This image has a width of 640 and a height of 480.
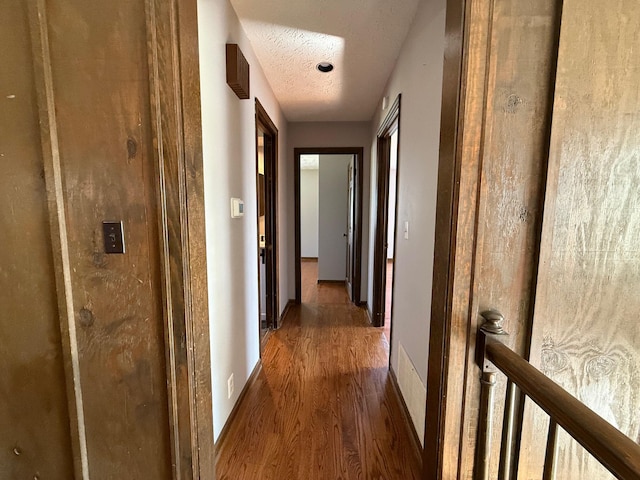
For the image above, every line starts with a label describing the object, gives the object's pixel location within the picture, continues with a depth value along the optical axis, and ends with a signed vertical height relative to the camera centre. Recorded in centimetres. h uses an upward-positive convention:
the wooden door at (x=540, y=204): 77 +3
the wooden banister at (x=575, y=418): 49 -42
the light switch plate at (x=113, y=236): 88 -8
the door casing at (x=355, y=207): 359 +9
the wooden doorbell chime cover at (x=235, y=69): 149 +80
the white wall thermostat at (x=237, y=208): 165 +3
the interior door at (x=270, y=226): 284 -13
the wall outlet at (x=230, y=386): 158 -101
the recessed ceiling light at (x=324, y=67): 215 +117
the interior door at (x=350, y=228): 396 -22
